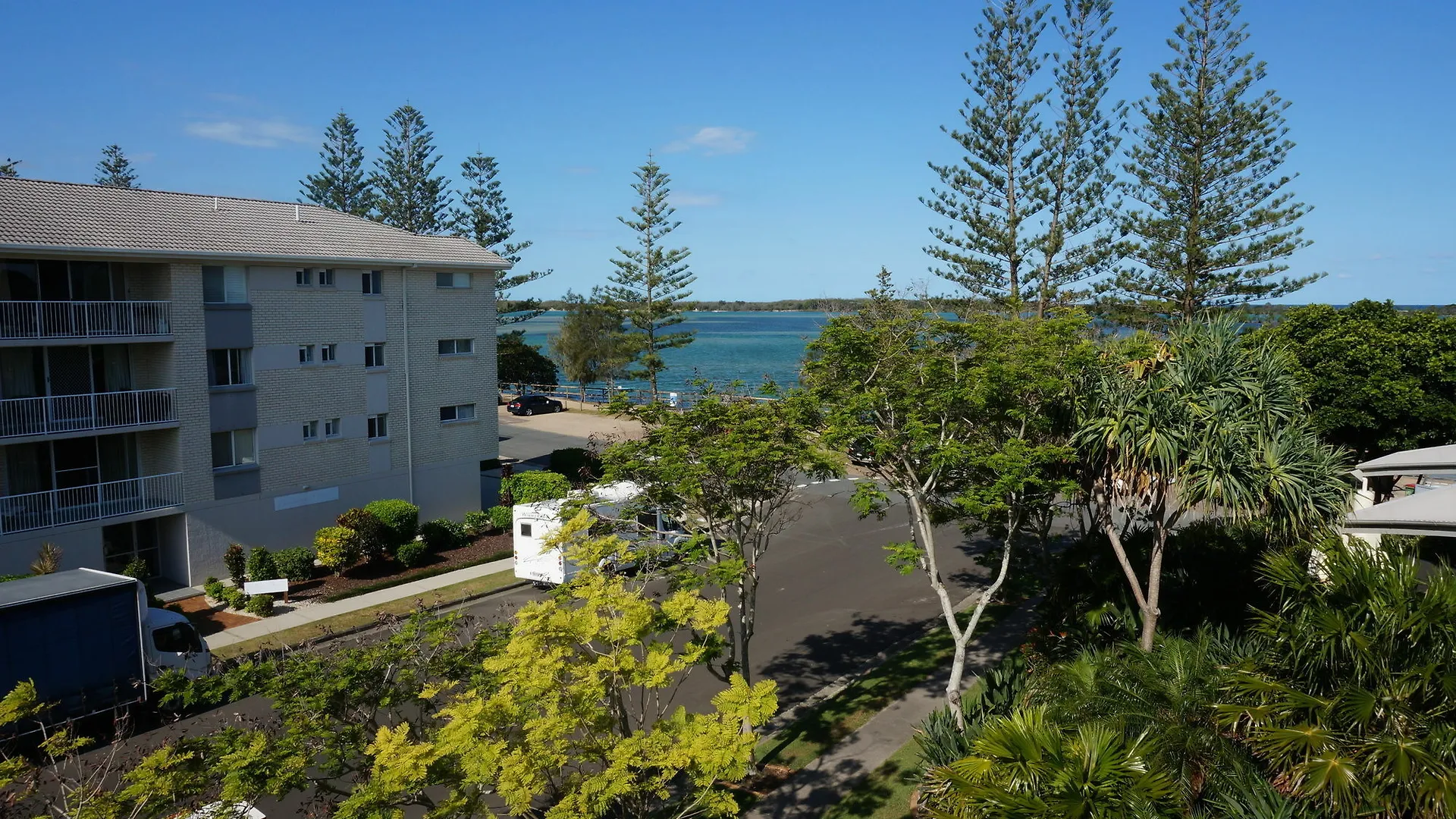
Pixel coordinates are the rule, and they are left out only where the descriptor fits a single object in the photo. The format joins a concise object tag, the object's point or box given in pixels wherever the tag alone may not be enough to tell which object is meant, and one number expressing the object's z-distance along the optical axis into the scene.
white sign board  19.91
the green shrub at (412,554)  23.44
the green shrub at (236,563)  21.67
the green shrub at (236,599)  20.34
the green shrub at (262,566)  21.28
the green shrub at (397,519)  23.94
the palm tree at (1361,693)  7.32
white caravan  20.98
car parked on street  52.69
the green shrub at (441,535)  24.84
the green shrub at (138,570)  20.31
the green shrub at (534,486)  25.30
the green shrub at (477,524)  26.25
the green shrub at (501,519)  27.03
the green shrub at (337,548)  22.23
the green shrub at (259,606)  19.98
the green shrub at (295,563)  21.70
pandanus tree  11.97
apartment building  20.19
